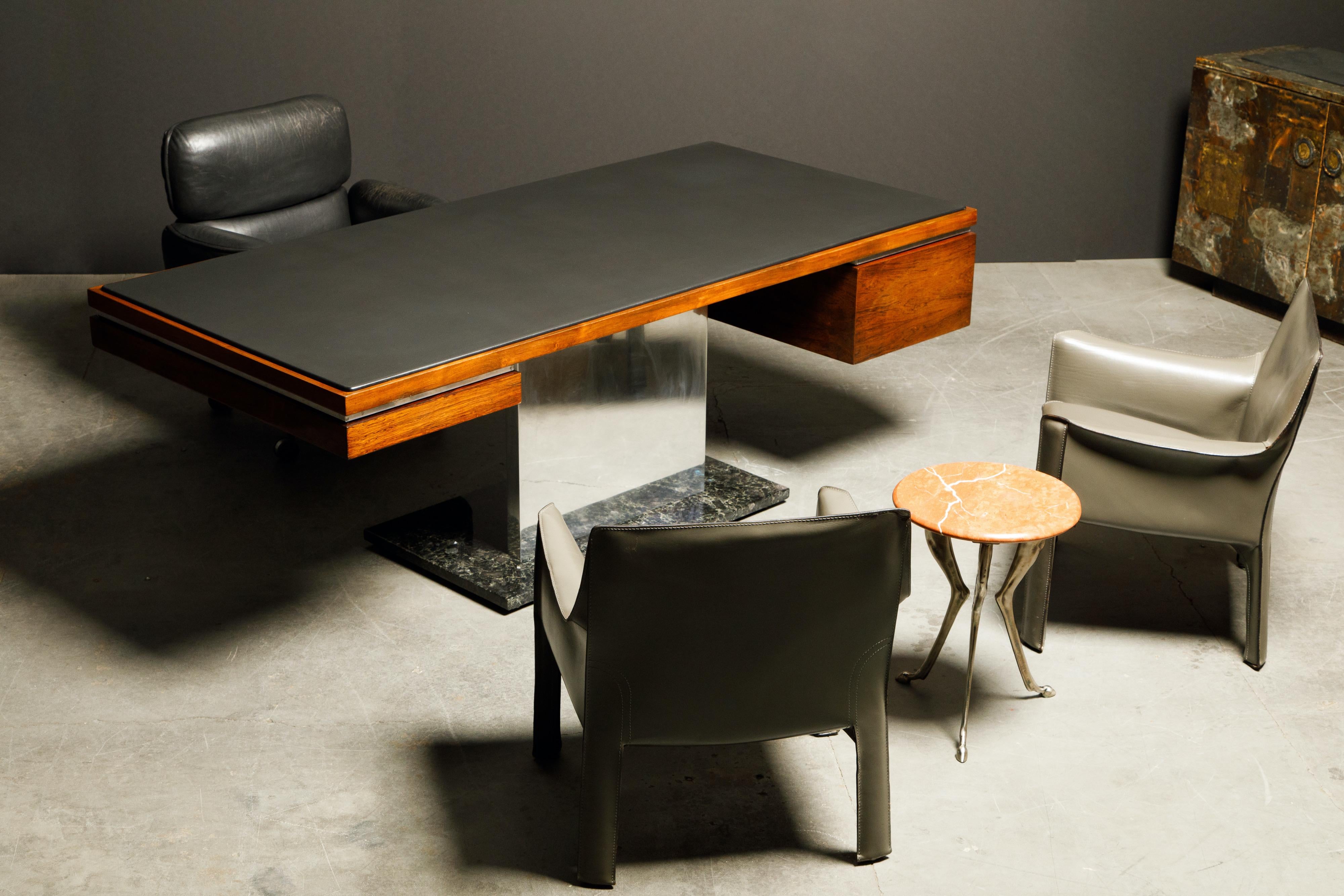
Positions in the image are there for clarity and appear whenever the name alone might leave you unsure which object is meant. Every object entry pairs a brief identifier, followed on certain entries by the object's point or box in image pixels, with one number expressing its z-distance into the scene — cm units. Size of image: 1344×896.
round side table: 274
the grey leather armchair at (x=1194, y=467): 306
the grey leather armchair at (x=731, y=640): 225
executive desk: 291
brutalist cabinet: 498
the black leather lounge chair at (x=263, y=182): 420
